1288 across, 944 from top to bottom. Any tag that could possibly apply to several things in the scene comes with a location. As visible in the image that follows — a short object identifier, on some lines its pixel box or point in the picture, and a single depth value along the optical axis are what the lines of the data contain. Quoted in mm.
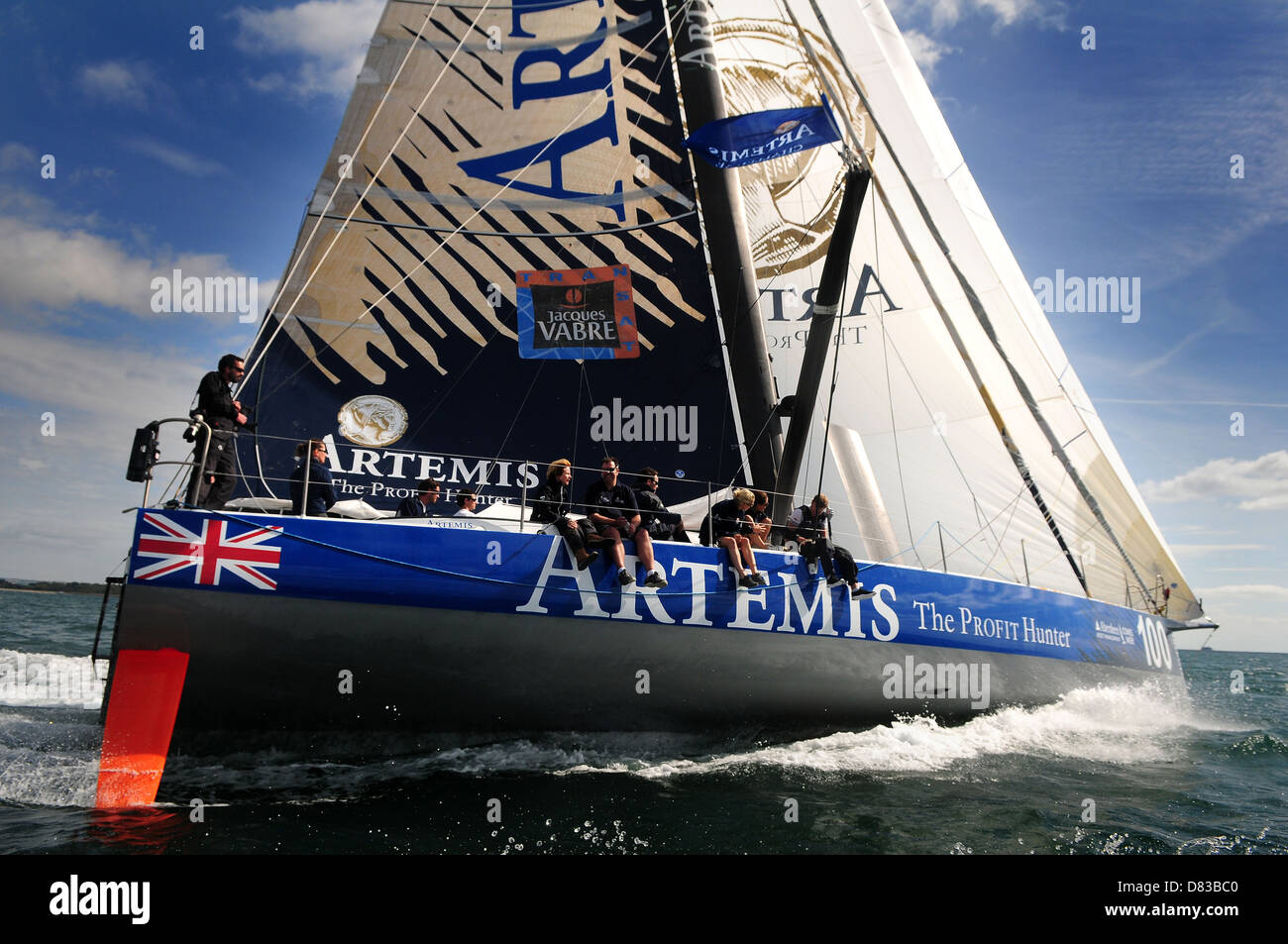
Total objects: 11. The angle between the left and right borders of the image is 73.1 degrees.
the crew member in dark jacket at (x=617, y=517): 6480
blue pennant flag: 7793
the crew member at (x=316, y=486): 6379
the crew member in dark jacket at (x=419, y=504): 7246
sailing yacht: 8258
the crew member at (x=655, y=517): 7062
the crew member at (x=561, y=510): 6395
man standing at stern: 6082
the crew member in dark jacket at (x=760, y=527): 7598
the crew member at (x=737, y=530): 6883
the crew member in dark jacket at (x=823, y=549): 7309
